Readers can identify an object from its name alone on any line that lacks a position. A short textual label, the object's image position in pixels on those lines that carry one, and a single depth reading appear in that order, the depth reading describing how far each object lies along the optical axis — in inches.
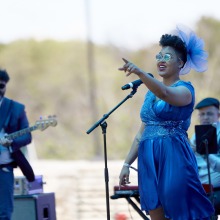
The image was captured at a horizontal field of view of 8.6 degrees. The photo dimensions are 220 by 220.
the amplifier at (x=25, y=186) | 540.3
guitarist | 472.5
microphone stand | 392.8
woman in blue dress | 356.0
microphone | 363.6
